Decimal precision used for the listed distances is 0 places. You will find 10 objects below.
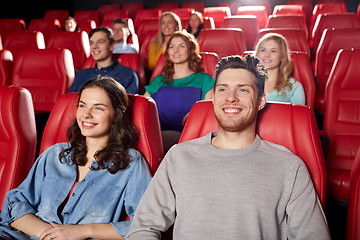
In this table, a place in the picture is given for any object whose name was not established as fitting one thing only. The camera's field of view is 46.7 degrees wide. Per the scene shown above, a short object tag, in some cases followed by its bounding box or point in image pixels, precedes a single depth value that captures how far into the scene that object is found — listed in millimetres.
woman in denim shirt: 1401
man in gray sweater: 1181
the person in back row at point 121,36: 4125
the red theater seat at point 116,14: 7594
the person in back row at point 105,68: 2832
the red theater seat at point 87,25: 6395
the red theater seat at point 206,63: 2770
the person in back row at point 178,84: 2494
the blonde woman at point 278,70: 2422
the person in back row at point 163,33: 3770
